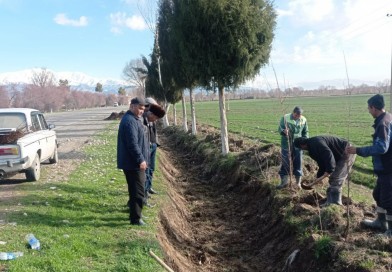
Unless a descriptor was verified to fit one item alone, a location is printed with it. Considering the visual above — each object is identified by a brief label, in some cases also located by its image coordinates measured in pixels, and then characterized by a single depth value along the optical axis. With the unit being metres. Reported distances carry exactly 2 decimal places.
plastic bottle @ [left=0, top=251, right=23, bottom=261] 4.64
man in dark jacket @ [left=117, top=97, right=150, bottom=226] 6.30
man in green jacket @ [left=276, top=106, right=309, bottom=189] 8.66
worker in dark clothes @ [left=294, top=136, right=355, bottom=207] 6.66
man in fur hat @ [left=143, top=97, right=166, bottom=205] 7.92
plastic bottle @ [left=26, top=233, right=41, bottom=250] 5.12
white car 8.76
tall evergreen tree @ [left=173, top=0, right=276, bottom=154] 12.45
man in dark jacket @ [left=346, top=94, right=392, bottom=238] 5.34
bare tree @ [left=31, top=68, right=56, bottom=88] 103.69
